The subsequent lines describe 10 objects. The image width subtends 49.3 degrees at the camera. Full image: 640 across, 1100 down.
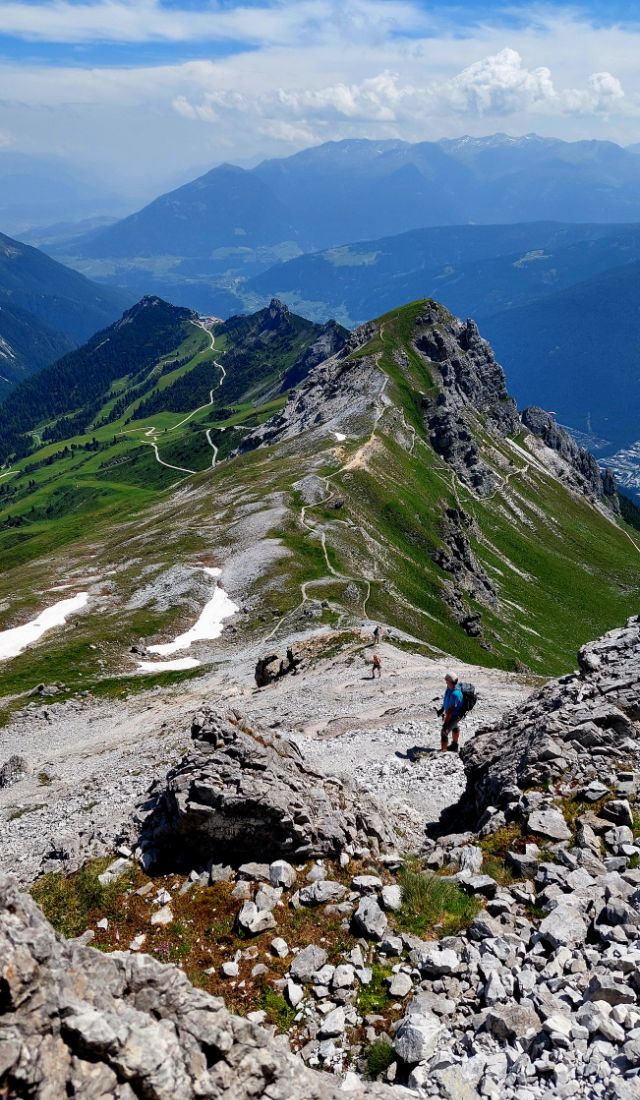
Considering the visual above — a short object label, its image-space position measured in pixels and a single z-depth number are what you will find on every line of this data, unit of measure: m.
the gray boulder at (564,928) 14.92
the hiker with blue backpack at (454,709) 33.91
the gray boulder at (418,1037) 12.91
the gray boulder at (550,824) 19.45
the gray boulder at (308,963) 15.53
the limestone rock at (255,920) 17.14
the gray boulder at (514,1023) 12.67
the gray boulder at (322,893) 18.22
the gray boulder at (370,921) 16.56
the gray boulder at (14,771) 45.91
